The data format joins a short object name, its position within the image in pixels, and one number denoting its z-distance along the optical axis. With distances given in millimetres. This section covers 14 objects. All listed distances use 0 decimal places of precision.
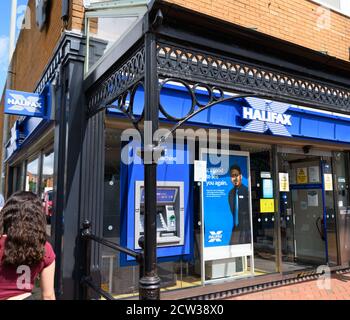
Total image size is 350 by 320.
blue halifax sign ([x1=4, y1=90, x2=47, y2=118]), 5153
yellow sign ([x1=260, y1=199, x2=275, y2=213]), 6625
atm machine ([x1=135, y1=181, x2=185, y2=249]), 5523
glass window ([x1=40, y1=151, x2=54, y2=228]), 6291
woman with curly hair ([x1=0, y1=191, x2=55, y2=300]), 2137
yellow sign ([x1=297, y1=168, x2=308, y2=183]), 7870
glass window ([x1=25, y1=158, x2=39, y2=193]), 8156
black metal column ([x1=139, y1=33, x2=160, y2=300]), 2553
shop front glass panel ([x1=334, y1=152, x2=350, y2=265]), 7637
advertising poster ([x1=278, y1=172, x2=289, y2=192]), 7024
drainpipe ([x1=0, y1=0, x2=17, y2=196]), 9898
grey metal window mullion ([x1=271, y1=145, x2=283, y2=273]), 6566
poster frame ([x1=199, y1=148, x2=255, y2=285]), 5852
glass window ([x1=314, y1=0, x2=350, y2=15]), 7717
